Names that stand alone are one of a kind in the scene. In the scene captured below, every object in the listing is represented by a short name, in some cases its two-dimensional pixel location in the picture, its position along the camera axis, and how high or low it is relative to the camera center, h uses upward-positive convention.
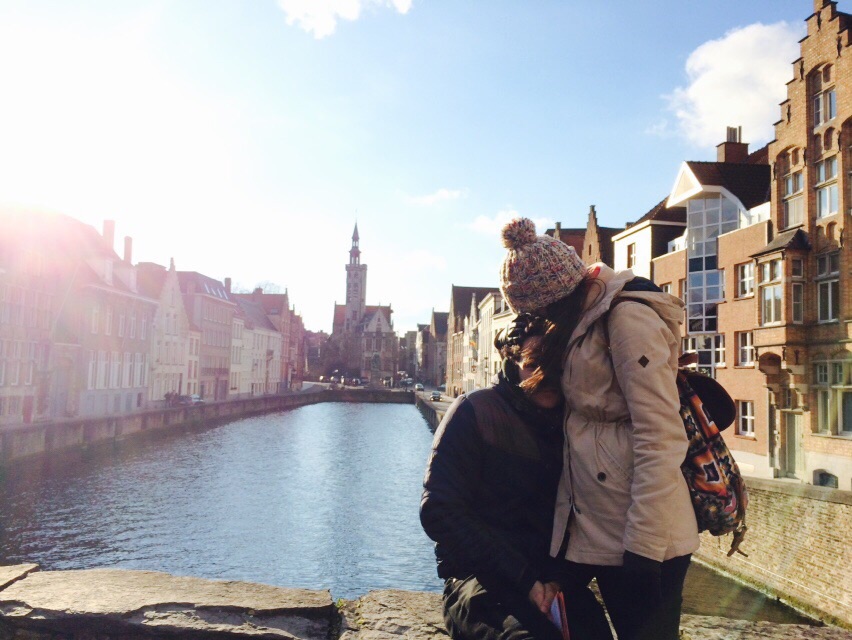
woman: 2.02 -0.11
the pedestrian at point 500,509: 2.13 -0.37
